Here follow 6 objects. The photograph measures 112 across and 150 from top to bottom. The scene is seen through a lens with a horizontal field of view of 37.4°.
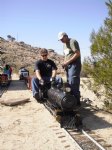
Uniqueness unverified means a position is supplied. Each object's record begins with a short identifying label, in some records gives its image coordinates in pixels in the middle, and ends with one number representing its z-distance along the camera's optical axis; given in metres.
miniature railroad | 3.84
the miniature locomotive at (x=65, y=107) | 4.79
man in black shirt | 6.13
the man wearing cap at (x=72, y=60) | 5.51
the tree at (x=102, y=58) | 5.94
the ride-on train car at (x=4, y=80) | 13.50
